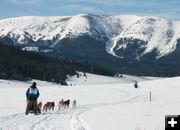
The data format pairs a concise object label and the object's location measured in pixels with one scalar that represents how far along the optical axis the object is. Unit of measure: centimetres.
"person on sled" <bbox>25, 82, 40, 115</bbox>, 2784
